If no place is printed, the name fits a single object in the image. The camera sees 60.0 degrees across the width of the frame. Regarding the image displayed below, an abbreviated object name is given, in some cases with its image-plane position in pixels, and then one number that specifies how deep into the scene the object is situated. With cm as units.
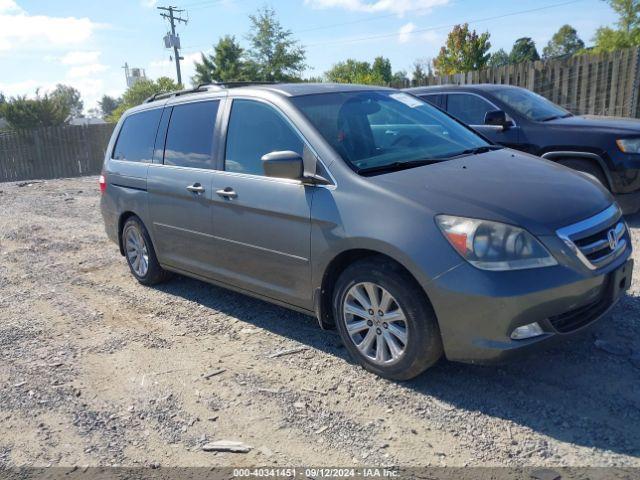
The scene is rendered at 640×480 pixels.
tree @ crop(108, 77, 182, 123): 5493
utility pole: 4475
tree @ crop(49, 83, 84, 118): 13950
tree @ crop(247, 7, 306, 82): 4550
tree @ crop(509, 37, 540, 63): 9019
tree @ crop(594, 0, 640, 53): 4226
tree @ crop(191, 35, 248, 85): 4762
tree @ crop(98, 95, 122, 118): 14973
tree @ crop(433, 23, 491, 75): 4762
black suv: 668
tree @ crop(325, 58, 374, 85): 7488
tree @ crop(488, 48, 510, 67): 9212
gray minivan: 309
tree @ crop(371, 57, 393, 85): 7400
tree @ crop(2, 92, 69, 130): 3966
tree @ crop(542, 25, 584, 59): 9469
